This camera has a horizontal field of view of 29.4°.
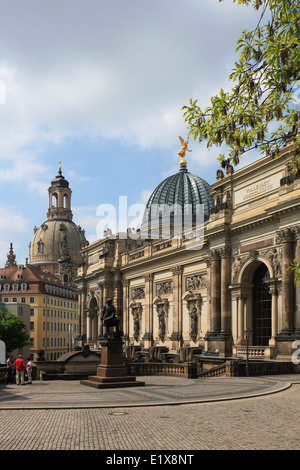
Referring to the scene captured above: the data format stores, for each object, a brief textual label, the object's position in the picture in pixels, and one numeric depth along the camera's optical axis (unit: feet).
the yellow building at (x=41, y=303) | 373.20
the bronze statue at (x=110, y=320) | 97.66
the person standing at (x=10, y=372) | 106.63
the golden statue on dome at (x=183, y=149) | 262.88
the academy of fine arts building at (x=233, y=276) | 122.93
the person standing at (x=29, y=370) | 103.09
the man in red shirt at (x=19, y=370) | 99.19
